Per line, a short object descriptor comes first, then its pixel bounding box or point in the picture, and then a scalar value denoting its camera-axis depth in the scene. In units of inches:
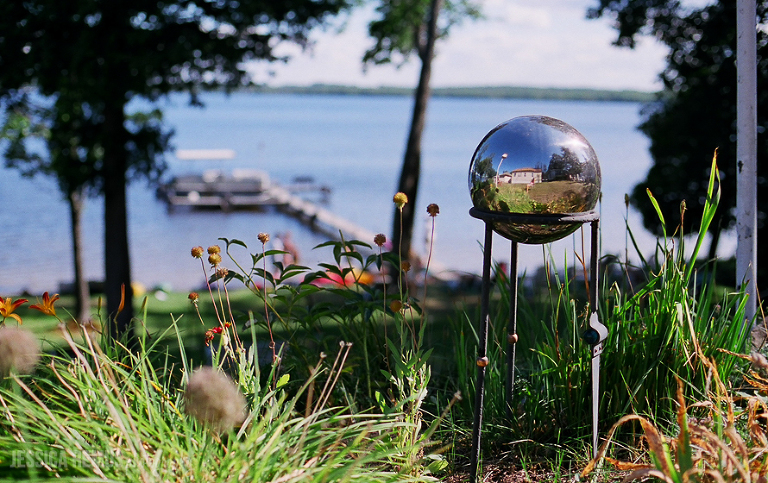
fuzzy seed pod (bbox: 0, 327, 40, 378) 64.5
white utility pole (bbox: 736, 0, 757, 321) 120.1
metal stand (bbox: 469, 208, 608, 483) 83.8
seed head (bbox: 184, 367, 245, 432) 60.1
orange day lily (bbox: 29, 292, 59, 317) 88.3
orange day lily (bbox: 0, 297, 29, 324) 88.8
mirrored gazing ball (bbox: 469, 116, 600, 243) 82.5
